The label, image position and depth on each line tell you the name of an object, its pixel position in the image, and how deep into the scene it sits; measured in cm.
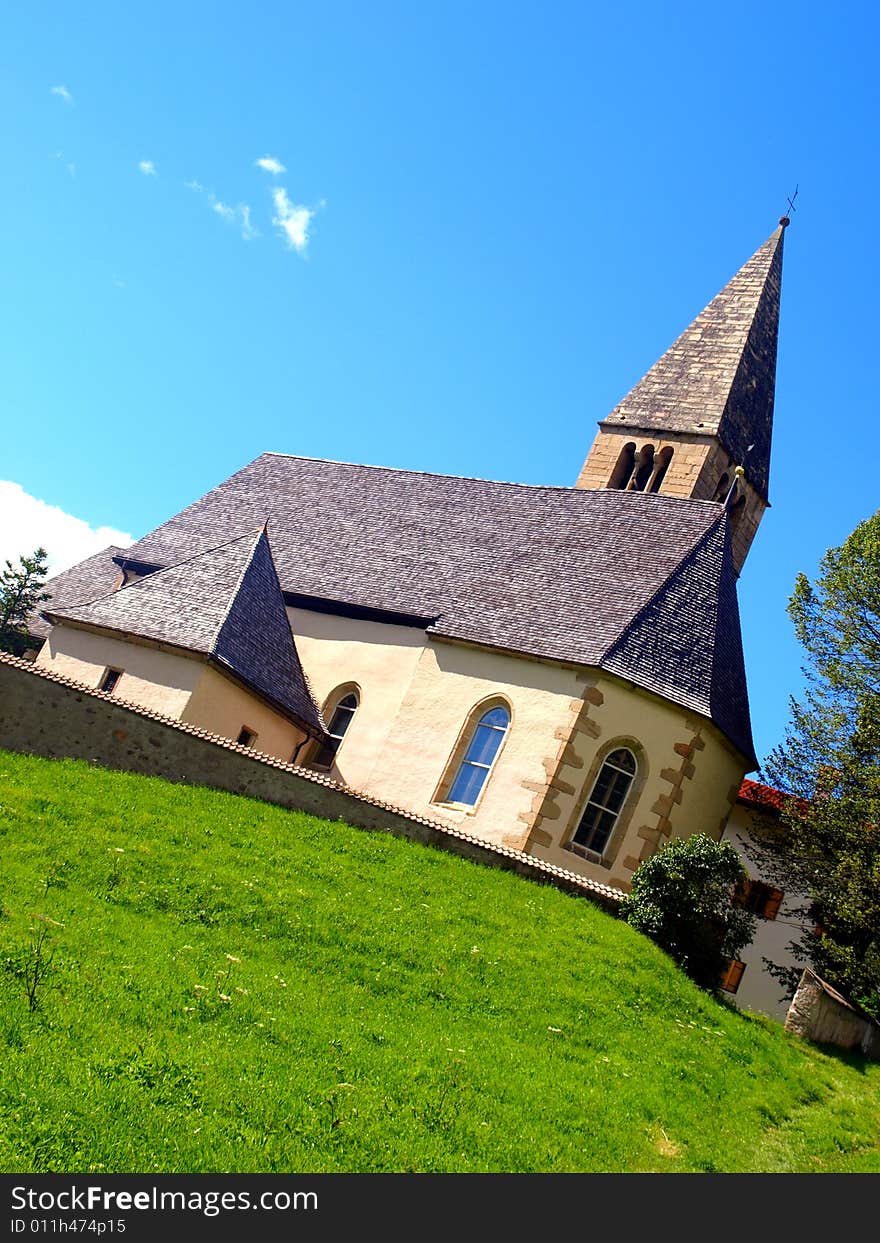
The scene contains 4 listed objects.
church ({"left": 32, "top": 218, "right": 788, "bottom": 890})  2409
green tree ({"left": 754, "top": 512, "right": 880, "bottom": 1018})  2262
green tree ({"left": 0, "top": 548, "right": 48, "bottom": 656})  3819
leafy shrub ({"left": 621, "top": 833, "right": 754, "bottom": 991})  1886
